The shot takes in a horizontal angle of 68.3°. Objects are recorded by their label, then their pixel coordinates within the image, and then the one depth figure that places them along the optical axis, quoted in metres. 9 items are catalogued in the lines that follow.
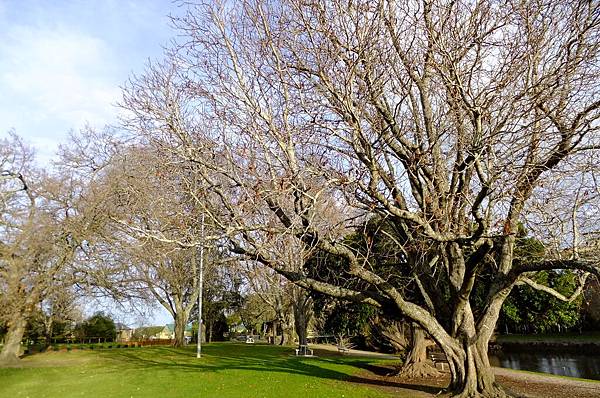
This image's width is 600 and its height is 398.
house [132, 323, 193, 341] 55.72
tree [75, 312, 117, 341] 45.70
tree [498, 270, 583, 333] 25.50
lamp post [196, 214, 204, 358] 23.25
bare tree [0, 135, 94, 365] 19.86
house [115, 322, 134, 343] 49.23
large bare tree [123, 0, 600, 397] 8.12
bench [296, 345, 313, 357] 27.29
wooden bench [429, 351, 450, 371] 19.82
